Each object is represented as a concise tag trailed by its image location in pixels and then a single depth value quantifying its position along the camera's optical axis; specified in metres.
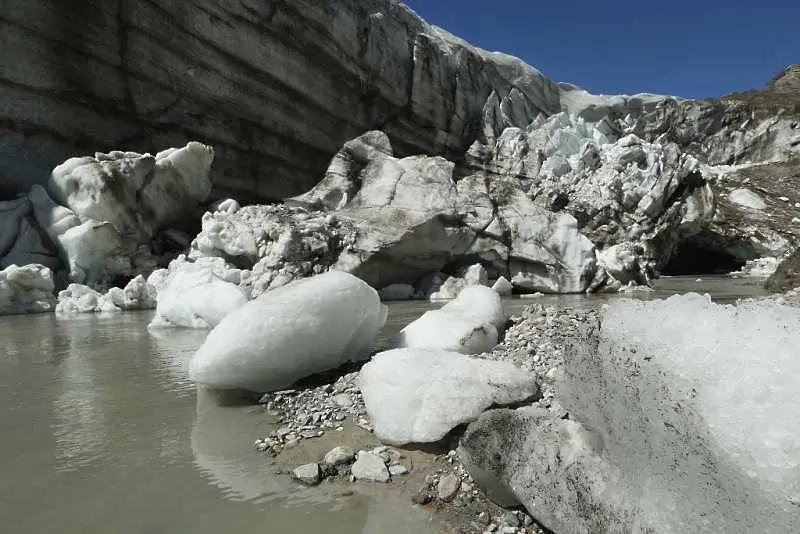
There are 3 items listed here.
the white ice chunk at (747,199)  28.28
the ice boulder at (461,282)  14.45
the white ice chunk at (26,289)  12.91
